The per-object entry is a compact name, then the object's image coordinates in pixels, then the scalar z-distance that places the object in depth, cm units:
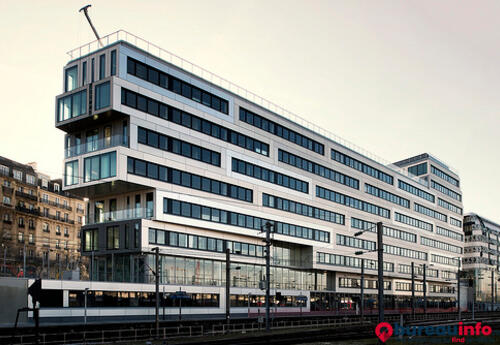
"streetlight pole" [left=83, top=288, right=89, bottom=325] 5019
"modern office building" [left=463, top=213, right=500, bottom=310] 15725
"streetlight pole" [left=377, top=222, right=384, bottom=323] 3222
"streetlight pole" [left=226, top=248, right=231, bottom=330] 4959
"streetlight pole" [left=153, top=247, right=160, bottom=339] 3991
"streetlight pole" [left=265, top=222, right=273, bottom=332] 4597
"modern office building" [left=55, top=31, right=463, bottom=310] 5928
